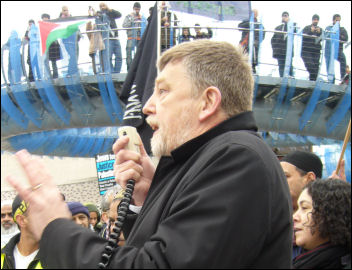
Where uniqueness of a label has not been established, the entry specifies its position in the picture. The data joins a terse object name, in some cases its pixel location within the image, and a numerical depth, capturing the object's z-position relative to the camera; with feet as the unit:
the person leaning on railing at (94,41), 39.11
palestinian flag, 38.63
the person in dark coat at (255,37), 37.91
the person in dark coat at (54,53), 40.76
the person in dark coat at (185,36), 35.80
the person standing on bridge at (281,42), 37.96
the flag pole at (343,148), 13.30
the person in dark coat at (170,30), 32.18
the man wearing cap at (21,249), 11.94
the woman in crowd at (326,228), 8.92
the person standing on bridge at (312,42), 38.30
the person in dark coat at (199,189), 4.57
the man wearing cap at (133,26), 38.22
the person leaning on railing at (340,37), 37.86
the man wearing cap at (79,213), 16.22
